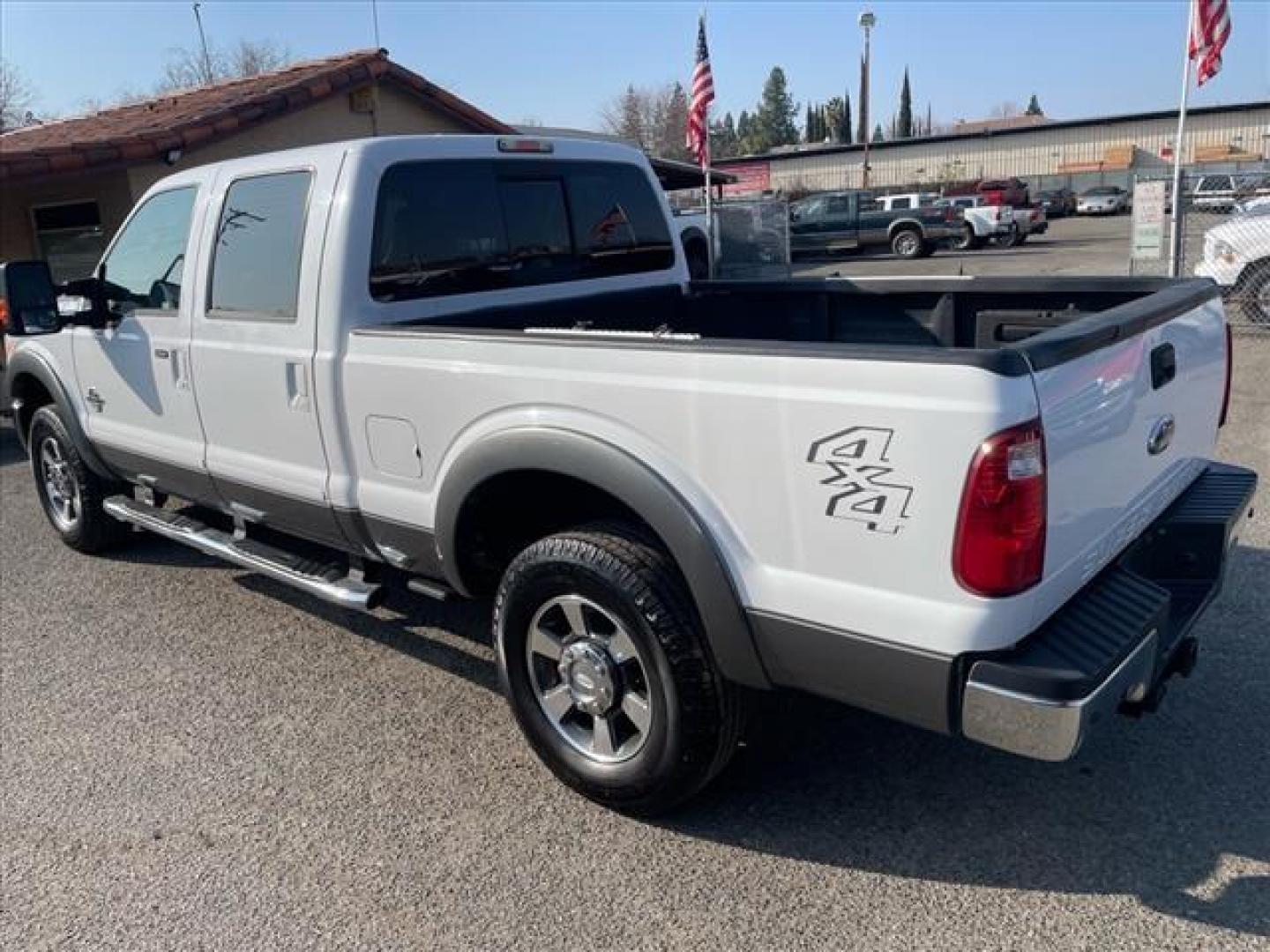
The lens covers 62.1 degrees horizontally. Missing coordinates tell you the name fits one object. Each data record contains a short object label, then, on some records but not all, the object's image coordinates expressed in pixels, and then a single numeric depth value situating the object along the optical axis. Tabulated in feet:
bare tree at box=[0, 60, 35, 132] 151.14
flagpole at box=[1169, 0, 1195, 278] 34.88
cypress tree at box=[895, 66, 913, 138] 388.37
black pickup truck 93.09
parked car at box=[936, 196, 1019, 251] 96.78
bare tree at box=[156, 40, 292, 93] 178.70
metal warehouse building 197.06
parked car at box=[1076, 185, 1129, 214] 156.46
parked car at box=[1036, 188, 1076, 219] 160.76
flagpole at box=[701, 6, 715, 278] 57.77
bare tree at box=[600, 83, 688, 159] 289.23
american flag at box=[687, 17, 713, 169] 57.67
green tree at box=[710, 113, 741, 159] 364.79
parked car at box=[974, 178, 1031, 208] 124.91
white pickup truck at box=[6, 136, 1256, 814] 7.75
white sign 38.22
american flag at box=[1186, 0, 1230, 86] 37.93
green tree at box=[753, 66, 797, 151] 431.43
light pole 167.94
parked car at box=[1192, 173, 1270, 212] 39.29
